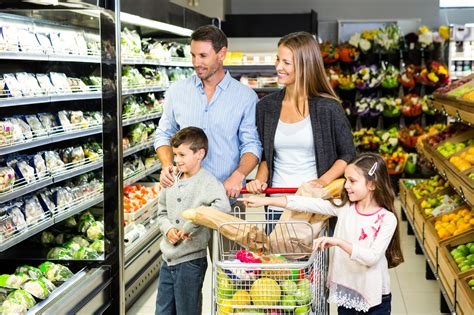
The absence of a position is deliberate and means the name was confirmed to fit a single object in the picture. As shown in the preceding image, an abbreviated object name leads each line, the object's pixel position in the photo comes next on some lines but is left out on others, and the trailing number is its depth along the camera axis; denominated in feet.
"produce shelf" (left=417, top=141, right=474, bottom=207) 15.37
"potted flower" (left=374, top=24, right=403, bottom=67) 33.63
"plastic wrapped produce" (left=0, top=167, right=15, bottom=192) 12.31
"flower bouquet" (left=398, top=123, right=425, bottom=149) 33.01
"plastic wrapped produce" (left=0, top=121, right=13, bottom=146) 12.40
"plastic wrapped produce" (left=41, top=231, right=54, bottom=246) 15.25
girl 10.44
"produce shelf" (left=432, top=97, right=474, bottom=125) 16.76
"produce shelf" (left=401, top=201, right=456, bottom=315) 14.71
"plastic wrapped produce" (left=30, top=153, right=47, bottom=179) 14.01
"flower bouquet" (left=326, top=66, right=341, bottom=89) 34.24
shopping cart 8.16
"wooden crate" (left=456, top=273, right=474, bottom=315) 13.14
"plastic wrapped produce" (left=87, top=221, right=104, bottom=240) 15.80
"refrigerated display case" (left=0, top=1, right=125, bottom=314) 12.73
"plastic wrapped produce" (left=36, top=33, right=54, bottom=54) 13.92
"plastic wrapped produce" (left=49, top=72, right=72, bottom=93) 14.80
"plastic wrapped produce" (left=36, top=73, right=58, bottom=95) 14.20
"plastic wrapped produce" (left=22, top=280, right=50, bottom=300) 12.42
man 11.80
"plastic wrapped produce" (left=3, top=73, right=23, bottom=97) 12.84
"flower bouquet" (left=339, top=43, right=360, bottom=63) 34.14
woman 11.21
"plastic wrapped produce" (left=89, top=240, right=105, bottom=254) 15.25
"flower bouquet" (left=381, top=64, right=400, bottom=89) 33.58
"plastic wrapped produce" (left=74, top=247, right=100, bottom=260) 14.80
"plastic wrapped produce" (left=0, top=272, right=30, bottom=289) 12.66
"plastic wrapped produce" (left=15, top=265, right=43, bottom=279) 13.30
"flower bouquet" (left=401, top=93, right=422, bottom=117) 33.35
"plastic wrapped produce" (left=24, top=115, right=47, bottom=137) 14.05
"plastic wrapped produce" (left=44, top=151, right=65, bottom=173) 14.66
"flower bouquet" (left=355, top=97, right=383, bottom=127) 33.99
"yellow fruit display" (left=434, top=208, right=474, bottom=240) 17.07
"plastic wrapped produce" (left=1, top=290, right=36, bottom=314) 11.59
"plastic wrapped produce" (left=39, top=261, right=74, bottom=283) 13.50
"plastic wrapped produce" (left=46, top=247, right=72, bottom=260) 14.52
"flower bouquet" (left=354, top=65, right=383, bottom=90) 33.88
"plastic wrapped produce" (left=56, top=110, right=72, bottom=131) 15.19
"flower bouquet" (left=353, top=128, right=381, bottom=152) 33.65
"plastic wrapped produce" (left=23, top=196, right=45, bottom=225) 13.67
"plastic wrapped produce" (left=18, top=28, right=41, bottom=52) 13.28
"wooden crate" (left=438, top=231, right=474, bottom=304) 14.58
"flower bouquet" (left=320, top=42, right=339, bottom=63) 34.37
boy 10.90
